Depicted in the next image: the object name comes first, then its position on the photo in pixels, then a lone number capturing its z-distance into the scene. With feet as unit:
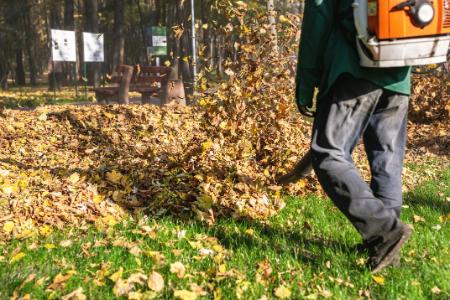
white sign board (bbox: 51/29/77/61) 50.03
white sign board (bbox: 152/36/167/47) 50.26
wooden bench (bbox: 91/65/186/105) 34.71
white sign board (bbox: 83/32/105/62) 51.86
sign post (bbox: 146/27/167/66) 50.39
